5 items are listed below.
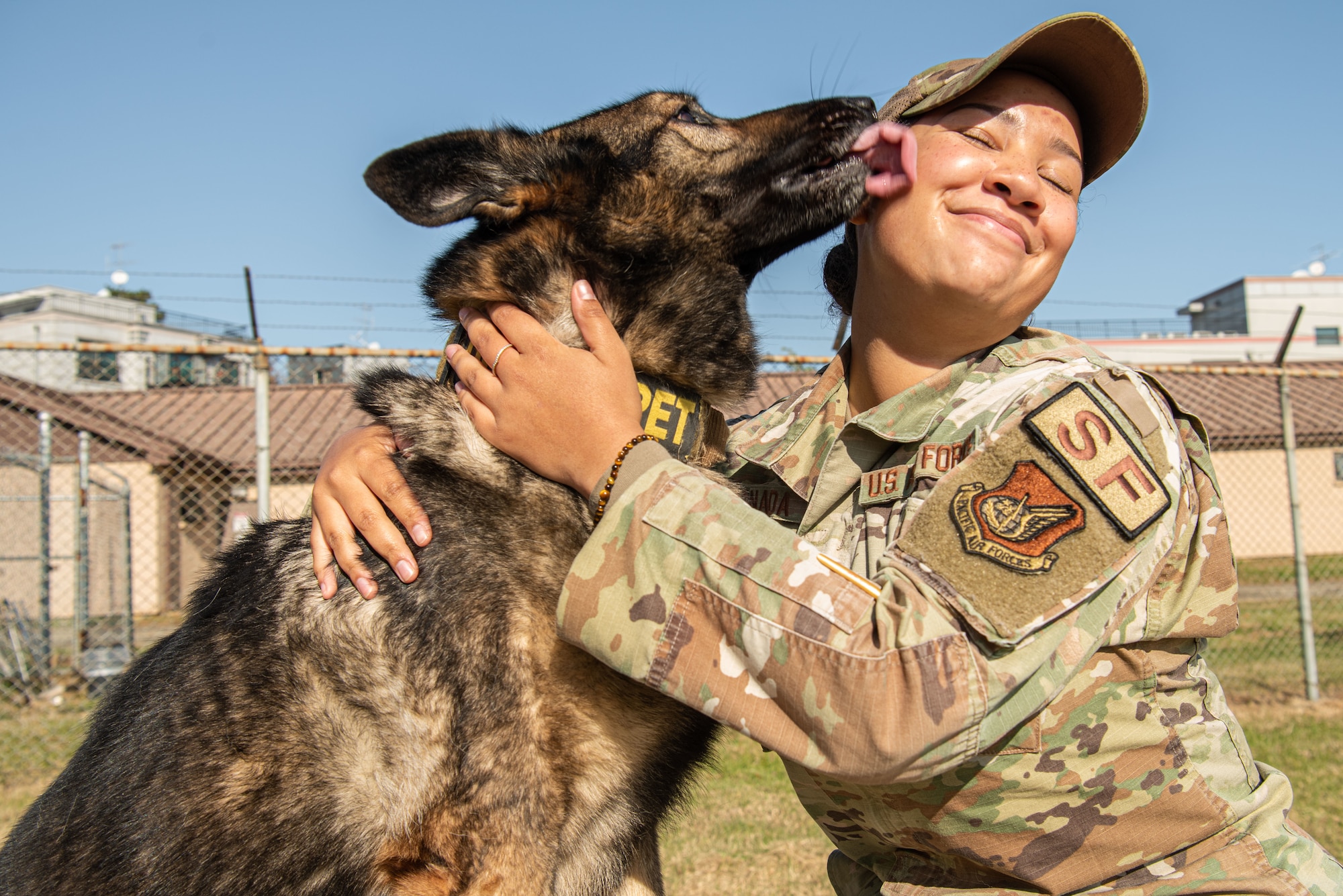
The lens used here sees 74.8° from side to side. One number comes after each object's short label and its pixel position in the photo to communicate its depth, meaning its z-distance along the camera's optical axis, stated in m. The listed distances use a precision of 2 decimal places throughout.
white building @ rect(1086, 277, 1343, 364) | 33.75
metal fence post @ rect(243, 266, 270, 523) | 5.02
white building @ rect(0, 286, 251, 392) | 18.16
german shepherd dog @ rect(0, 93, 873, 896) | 1.76
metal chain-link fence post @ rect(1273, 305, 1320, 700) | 6.75
